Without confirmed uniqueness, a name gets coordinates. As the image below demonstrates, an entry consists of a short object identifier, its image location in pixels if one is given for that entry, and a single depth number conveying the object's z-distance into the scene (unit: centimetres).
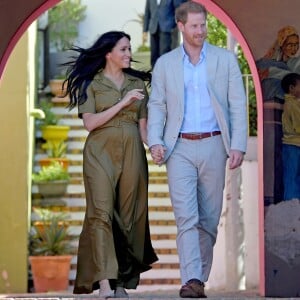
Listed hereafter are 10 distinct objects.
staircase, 1816
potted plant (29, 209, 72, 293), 1827
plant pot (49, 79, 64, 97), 2146
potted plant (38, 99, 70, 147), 2045
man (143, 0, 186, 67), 1936
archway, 1105
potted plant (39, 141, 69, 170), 2014
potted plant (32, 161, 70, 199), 1948
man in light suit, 1037
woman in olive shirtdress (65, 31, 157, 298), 1067
